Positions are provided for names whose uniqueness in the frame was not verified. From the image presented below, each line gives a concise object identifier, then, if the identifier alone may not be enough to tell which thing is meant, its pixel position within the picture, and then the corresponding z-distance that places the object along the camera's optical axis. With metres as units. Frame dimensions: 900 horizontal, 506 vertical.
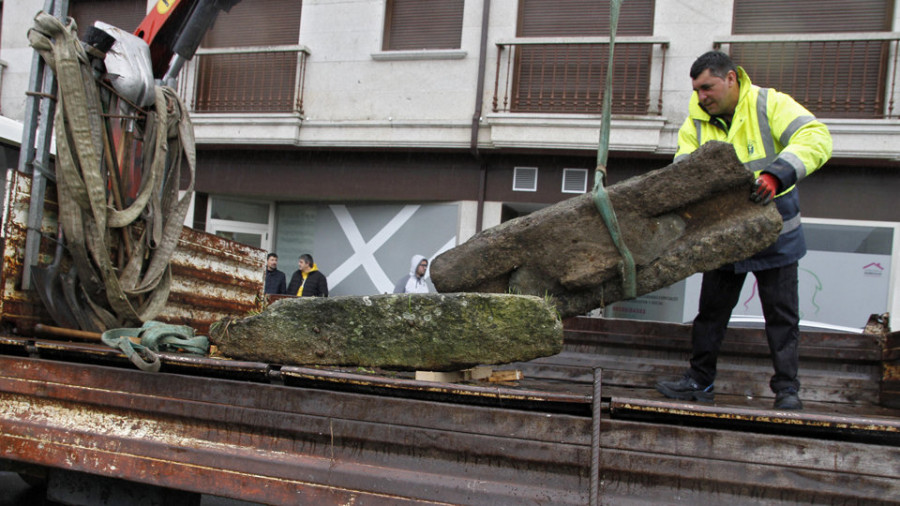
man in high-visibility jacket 2.77
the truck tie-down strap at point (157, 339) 2.43
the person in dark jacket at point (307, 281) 9.27
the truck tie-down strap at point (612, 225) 2.94
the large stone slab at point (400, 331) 2.42
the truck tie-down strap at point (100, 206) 3.03
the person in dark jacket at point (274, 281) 9.37
